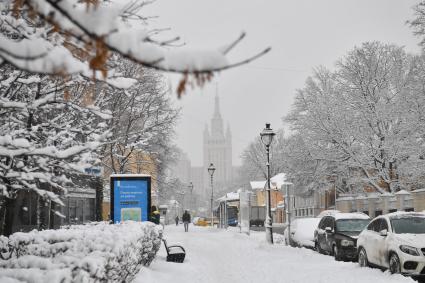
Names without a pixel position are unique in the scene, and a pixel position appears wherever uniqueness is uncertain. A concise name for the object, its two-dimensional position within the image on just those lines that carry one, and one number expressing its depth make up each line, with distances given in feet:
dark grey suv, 57.93
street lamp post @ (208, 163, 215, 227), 155.98
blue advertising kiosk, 52.95
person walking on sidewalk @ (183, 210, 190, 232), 141.51
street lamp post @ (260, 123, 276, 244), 81.46
